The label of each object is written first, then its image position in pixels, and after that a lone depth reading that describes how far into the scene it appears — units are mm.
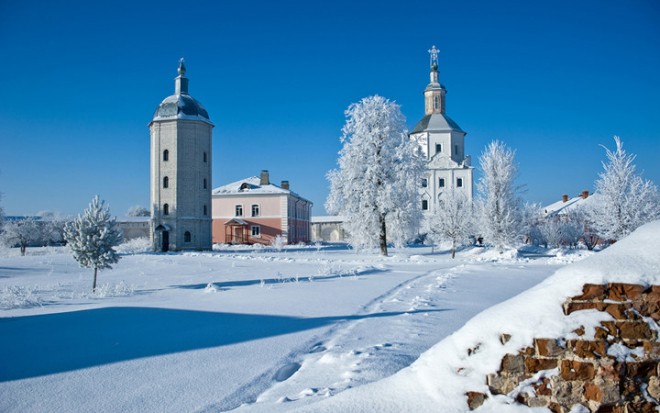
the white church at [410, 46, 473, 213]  60438
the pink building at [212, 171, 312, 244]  50750
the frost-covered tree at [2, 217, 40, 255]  45094
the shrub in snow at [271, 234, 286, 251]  42038
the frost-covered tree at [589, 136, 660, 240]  24641
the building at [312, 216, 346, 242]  75906
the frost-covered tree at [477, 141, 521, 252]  28797
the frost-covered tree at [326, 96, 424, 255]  28250
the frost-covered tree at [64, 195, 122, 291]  14922
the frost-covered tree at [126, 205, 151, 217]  95556
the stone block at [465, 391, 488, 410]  3133
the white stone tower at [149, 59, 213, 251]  40062
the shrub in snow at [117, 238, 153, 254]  40025
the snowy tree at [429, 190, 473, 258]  31969
